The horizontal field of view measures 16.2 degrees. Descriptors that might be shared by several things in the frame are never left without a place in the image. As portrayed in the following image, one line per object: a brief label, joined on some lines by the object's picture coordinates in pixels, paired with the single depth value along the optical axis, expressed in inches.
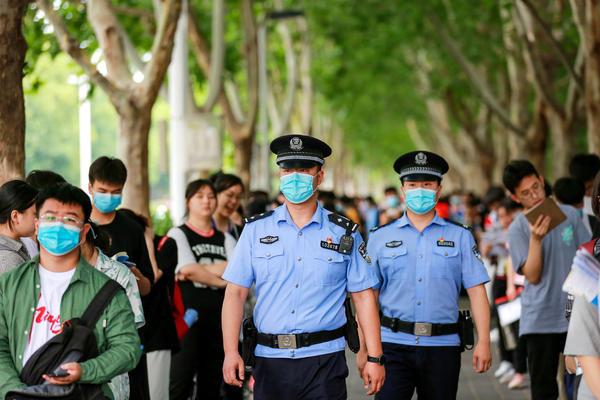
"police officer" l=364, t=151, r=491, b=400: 468.0
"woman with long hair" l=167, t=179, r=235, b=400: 587.9
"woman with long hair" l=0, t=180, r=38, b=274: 392.8
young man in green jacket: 328.9
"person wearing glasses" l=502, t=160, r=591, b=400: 561.8
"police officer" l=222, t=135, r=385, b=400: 403.5
